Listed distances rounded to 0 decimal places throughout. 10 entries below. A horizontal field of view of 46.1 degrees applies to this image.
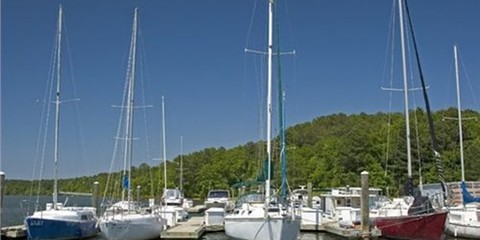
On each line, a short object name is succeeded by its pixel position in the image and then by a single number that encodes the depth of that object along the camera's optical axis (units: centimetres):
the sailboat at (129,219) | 2908
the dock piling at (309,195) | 4519
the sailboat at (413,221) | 2908
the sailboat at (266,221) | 2467
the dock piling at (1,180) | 2482
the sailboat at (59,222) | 3083
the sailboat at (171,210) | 3832
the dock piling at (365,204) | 2794
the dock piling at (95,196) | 3978
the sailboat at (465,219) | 3131
